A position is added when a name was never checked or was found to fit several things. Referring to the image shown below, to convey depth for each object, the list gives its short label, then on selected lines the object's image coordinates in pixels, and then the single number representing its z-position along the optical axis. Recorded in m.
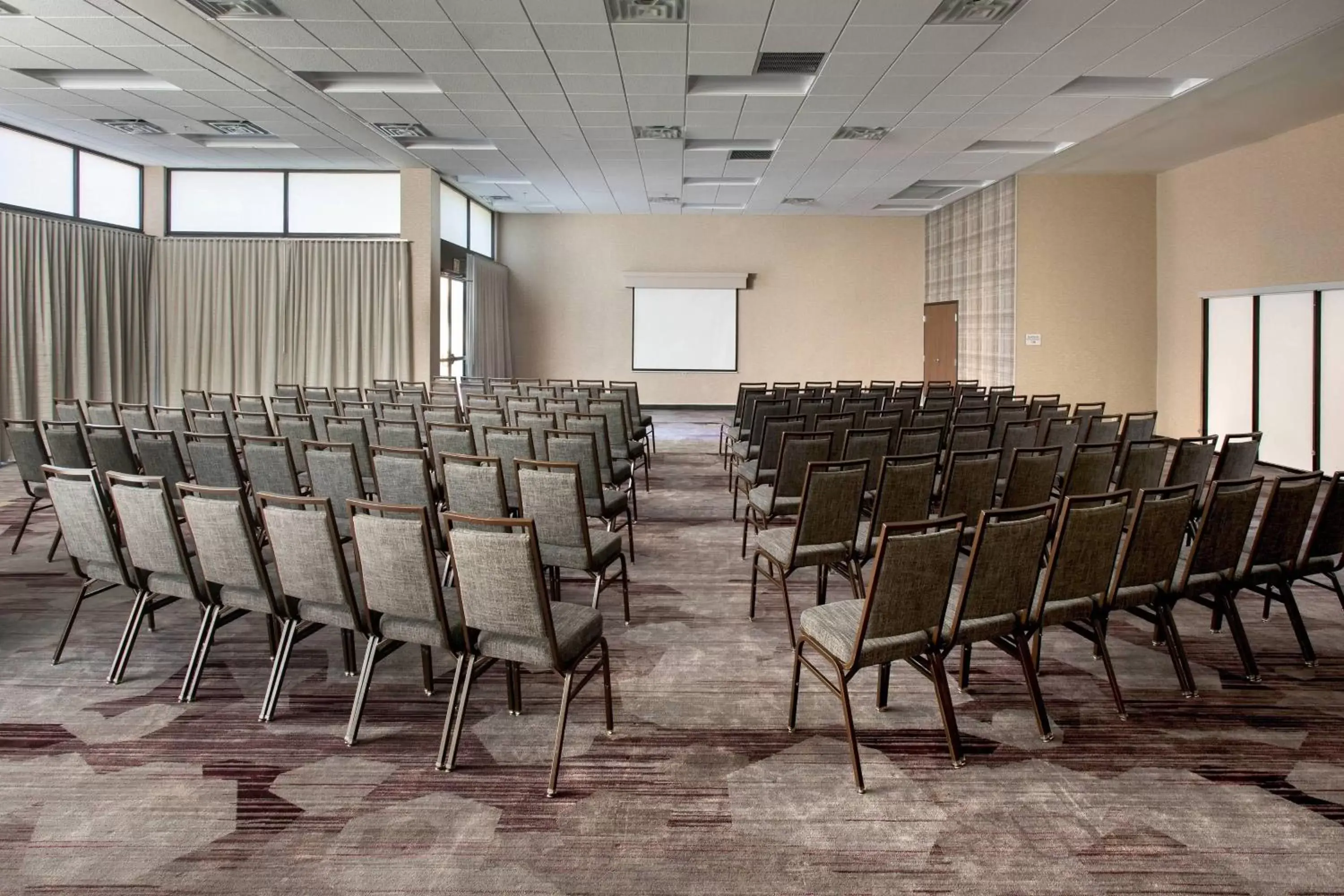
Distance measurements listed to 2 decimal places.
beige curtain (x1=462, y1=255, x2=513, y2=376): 14.01
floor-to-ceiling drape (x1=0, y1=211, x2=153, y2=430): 9.08
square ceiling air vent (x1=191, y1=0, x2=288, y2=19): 5.93
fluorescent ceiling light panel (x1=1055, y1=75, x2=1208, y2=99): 7.71
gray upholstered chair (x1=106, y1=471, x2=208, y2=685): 3.28
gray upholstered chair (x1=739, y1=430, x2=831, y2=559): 4.85
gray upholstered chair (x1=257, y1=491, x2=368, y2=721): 2.97
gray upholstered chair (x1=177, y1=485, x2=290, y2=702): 3.12
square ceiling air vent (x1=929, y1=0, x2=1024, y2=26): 5.74
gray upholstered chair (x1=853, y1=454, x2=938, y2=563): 3.99
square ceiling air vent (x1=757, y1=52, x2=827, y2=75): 7.02
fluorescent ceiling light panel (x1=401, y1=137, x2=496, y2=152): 10.30
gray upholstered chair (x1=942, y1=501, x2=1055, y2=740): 2.84
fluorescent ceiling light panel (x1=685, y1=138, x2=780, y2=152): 10.14
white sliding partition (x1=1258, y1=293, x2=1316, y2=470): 9.40
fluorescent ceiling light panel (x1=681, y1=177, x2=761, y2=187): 12.42
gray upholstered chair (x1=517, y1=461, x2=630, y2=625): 3.78
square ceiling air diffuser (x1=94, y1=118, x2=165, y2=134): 9.34
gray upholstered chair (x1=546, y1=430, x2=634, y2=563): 4.86
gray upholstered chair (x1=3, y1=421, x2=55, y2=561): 5.25
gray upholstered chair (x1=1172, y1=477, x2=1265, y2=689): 3.41
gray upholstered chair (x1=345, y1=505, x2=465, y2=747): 2.80
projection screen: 16.30
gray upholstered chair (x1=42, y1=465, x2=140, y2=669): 3.41
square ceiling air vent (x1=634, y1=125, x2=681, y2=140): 9.28
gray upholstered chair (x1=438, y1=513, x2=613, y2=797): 2.64
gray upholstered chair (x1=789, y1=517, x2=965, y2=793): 2.66
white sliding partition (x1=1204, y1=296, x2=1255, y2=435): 10.36
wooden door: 14.94
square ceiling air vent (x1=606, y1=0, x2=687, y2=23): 5.84
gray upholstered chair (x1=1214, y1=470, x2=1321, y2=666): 3.56
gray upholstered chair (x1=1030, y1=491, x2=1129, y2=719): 3.04
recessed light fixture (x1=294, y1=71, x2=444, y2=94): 7.84
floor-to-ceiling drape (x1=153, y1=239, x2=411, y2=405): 11.84
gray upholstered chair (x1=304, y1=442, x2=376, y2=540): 4.44
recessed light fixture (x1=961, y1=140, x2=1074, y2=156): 10.07
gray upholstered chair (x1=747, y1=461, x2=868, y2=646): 3.88
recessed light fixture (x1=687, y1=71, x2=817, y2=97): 7.76
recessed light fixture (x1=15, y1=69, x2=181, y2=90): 7.69
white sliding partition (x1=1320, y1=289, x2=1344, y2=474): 8.91
